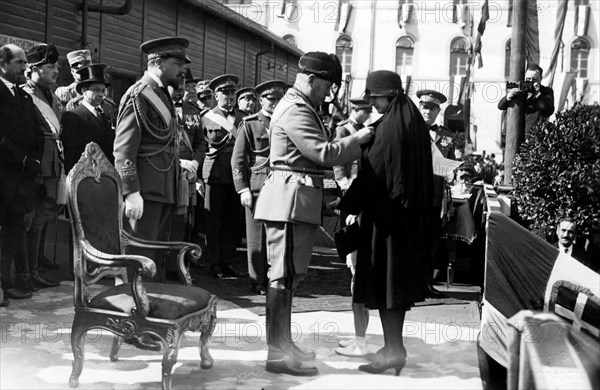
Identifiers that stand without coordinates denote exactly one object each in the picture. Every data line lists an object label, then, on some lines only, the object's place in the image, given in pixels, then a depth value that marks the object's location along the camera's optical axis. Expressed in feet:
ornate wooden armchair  13.60
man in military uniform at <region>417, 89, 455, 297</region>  23.13
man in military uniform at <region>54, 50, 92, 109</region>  25.43
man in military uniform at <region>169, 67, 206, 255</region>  24.27
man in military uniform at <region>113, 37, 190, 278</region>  16.49
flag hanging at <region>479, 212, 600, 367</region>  12.96
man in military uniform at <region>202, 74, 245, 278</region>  26.05
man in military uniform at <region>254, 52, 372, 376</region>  15.33
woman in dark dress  15.43
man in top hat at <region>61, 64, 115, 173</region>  22.67
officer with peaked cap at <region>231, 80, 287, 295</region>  23.25
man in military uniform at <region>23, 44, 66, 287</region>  21.97
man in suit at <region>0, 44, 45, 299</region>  20.13
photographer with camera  22.20
